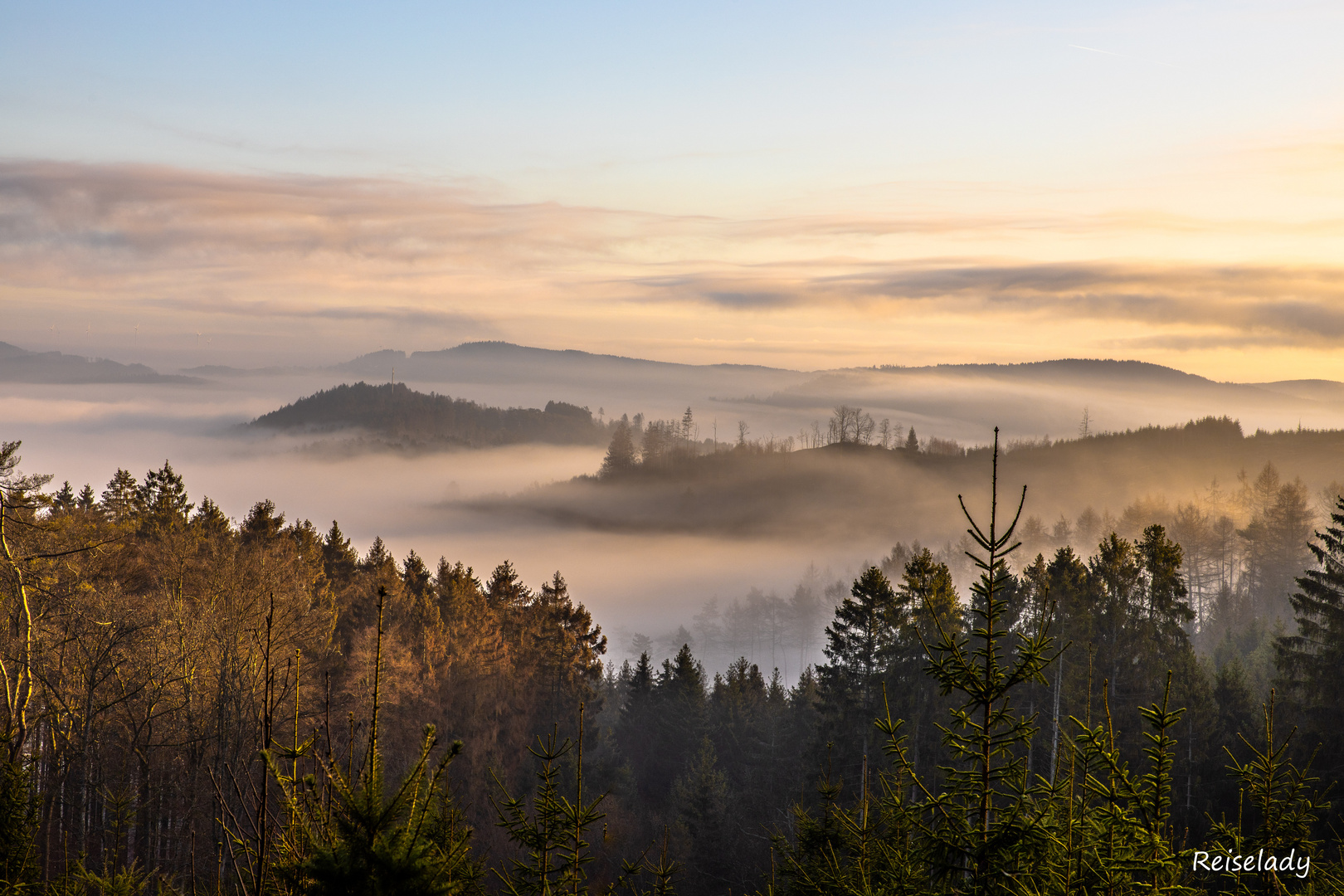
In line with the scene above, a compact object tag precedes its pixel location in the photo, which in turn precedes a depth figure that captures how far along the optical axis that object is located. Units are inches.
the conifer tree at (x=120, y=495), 2123.5
